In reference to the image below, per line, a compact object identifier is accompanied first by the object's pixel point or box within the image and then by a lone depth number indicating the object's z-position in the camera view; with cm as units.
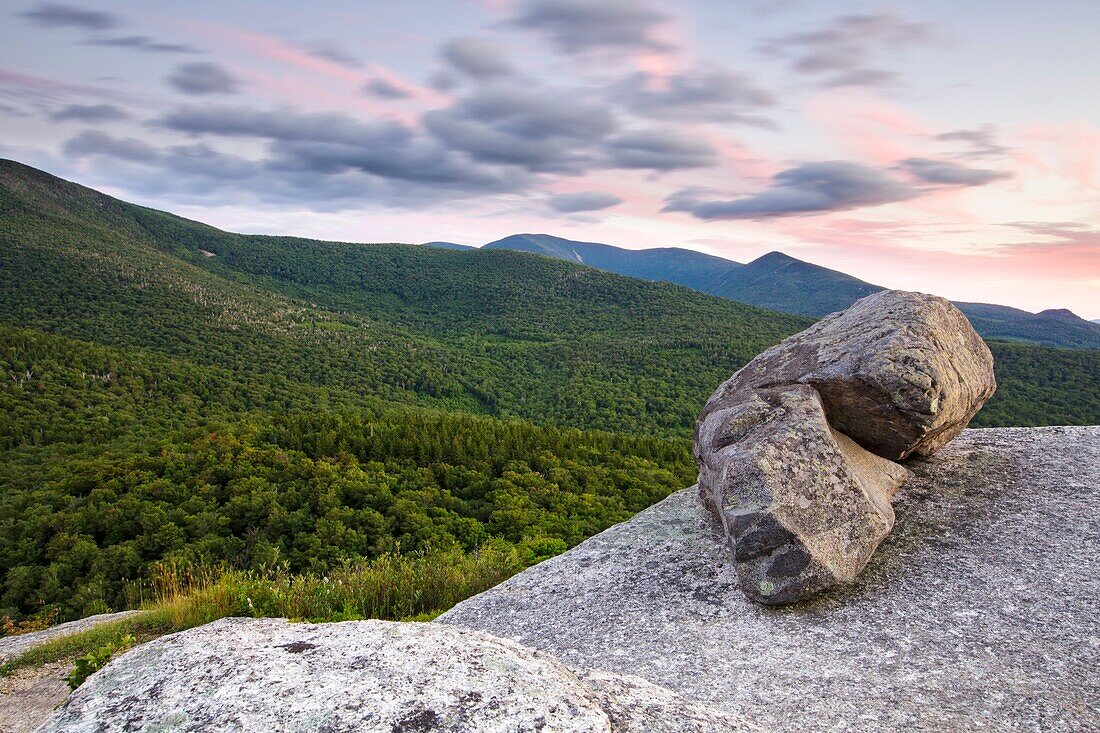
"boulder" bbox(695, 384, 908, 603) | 807
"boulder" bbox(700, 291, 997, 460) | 988
